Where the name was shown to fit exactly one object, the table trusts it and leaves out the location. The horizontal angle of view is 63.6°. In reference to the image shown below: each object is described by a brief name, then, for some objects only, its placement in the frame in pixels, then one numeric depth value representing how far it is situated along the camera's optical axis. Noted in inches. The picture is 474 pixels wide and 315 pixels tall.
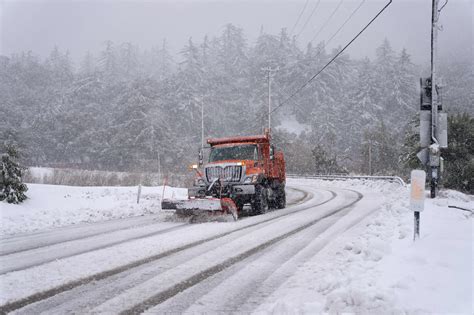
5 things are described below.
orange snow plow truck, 454.3
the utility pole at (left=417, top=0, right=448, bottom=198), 531.8
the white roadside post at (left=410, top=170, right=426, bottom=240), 241.6
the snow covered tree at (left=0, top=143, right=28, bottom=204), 507.3
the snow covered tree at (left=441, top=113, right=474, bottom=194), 913.5
